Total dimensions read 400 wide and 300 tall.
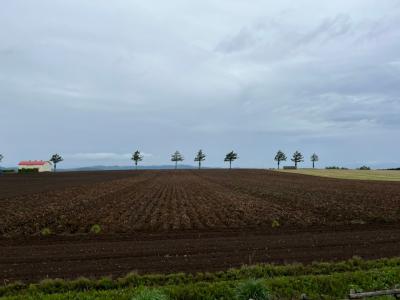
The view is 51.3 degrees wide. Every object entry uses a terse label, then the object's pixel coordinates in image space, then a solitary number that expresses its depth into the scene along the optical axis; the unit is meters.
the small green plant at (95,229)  23.33
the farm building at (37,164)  176.30
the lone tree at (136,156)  198.79
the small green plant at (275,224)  25.11
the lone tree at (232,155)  199.12
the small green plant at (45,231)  22.89
